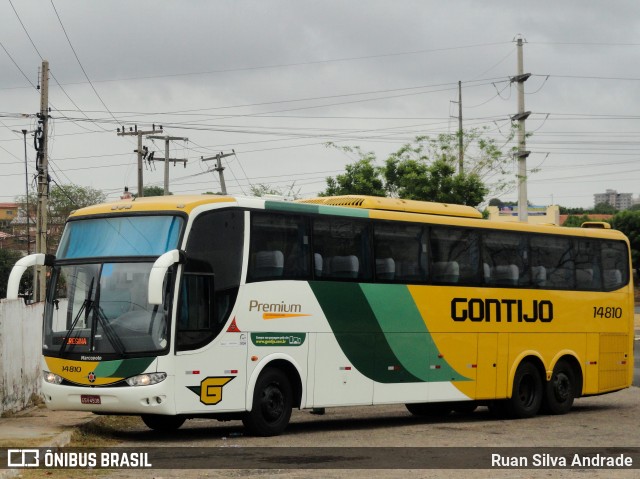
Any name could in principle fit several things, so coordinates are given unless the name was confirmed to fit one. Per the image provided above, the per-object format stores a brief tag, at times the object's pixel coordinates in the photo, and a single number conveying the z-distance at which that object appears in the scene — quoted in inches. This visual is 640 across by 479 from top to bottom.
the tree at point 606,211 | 7470.5
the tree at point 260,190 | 2553.6
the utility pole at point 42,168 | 1557.6
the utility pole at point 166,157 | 2365.7
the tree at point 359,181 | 1975.9
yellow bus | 600.1
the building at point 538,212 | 5137.8
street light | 2167.8
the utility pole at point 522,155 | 1915.6
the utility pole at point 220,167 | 2532.0
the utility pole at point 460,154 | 2100.6
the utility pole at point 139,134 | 2129.7
